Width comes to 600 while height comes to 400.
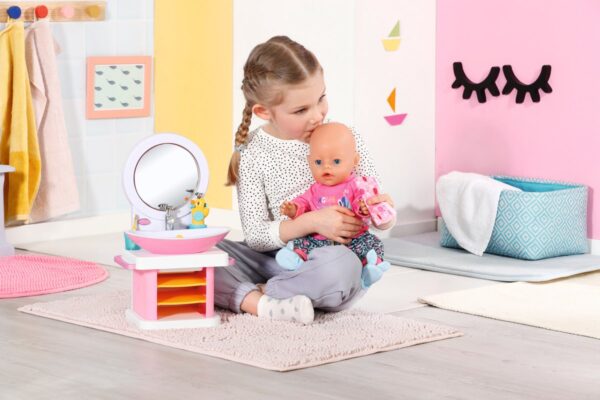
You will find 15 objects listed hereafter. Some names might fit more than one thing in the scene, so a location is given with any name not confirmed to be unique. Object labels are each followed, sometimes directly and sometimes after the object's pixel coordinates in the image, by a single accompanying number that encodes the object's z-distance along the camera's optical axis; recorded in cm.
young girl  358
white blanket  495
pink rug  424
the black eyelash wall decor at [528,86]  522
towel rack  530
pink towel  531
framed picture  566
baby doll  362
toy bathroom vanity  350
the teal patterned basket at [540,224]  486
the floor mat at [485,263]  452
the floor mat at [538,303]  371
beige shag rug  319
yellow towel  520
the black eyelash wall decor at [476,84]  544
